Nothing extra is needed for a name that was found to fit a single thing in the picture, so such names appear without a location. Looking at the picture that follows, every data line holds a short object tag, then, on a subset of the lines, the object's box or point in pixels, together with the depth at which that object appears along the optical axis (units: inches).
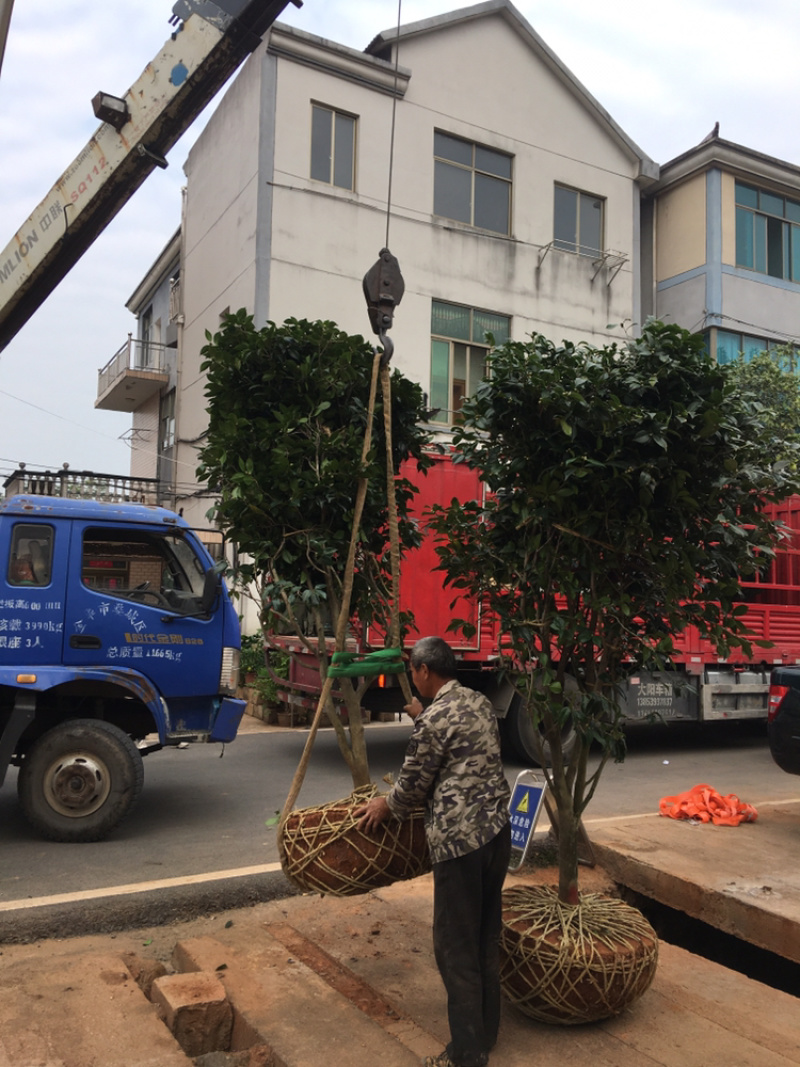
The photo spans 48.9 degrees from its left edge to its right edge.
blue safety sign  212.1
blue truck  251.4
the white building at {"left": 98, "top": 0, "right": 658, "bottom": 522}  595.8
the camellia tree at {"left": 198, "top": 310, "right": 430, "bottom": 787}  161.3
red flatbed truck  351.9
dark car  276.8
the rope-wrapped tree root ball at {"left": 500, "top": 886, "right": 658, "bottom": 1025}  134.1
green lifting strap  141.3
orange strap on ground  261.8
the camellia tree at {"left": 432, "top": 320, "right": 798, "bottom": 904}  138.6
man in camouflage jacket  123.6
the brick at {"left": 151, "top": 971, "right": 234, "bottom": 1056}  140.2
